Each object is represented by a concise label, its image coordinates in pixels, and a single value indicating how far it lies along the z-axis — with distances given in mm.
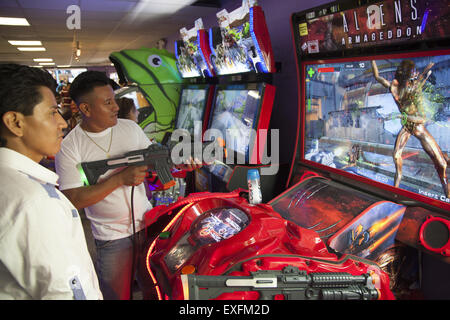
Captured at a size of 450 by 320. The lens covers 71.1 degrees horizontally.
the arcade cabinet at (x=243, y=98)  2309
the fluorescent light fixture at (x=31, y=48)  8367
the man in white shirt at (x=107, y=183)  1528
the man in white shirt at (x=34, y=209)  701
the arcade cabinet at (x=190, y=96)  3352
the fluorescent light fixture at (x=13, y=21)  4883
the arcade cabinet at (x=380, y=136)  1242
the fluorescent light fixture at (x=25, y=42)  7181
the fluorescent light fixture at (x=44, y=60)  11531
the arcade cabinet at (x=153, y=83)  4285
